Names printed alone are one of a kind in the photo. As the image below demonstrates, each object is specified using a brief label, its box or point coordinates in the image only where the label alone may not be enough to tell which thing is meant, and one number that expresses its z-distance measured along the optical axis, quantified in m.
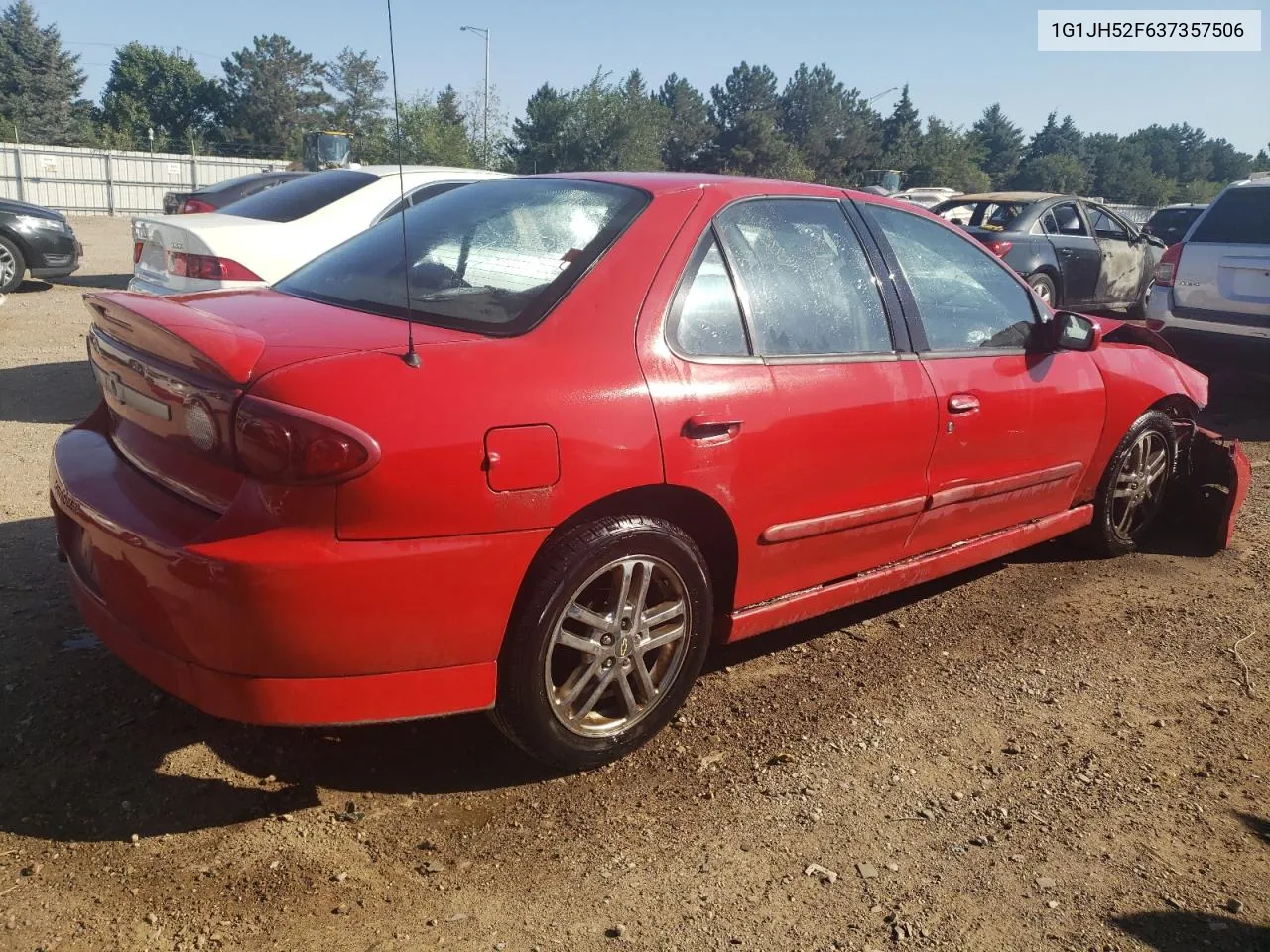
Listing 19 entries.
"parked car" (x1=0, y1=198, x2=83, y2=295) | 12.18
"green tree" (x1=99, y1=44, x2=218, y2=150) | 78.94
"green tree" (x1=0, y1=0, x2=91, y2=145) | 62.97
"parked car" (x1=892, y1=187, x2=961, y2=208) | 26.24
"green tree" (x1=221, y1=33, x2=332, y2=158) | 70.25
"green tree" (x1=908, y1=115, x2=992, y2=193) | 75.62
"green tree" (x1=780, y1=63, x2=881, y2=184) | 83.62
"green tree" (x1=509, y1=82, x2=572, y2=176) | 43.03
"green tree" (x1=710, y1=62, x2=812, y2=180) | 72.31
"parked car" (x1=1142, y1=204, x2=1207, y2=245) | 20.25
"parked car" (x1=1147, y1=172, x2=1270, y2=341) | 8.21
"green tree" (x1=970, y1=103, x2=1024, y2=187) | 108.94
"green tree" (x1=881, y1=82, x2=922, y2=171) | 82.94
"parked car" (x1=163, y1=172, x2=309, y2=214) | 11.64
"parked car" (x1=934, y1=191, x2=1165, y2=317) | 12.22
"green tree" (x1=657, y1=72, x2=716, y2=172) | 71.62
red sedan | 2.41
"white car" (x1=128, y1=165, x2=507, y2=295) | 6.37
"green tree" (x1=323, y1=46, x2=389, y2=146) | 56.06
